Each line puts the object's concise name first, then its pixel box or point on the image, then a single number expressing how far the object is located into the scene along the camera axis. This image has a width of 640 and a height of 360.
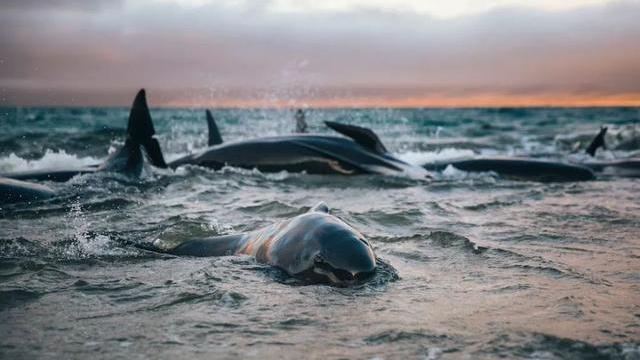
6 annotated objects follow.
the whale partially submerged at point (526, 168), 10.36
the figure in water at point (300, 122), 13.28
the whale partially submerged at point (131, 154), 9.22
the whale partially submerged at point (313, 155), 9.92
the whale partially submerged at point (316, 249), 3.84
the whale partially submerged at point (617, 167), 11.00
